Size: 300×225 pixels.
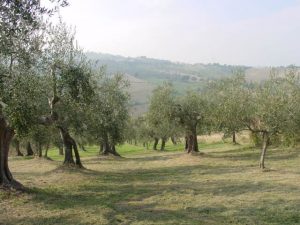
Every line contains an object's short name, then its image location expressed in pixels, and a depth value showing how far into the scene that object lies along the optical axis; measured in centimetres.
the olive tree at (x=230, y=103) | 2857
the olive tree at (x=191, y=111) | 3736
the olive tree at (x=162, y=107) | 3738
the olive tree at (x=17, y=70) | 1170
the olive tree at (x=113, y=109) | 3330
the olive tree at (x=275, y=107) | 2481
